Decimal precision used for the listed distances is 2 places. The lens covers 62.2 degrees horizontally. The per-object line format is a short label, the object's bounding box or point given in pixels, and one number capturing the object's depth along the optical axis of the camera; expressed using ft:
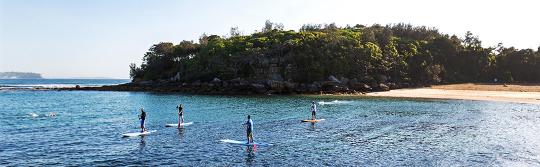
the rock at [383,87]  354.54
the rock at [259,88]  348.06
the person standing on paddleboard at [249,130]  115.55
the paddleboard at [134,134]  128.84
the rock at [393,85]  370.73
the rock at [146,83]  434.71
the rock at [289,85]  348.18
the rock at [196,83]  383.10
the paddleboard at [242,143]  114.15
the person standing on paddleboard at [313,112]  171.98
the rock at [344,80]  359.25
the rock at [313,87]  347.15
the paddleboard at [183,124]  154.51
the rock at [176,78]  428.64
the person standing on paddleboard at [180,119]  153.82
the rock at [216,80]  378.73
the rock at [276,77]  371.82
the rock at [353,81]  359.13
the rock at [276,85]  345.72
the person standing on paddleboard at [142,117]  135.64
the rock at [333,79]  360.07
